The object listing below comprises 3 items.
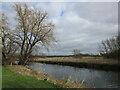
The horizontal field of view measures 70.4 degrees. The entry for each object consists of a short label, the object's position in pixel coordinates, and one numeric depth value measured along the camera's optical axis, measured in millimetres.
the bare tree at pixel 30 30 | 13333
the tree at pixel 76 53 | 34538
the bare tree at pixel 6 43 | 12644
